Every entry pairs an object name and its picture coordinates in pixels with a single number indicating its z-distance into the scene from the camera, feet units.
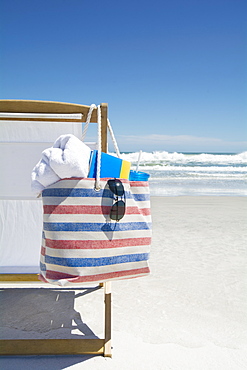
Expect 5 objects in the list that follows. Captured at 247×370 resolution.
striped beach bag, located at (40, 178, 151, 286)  4.62
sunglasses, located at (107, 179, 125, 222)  4.70
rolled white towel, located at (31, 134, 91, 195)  4.53
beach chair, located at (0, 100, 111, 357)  6.15
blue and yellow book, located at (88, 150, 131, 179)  4.81
